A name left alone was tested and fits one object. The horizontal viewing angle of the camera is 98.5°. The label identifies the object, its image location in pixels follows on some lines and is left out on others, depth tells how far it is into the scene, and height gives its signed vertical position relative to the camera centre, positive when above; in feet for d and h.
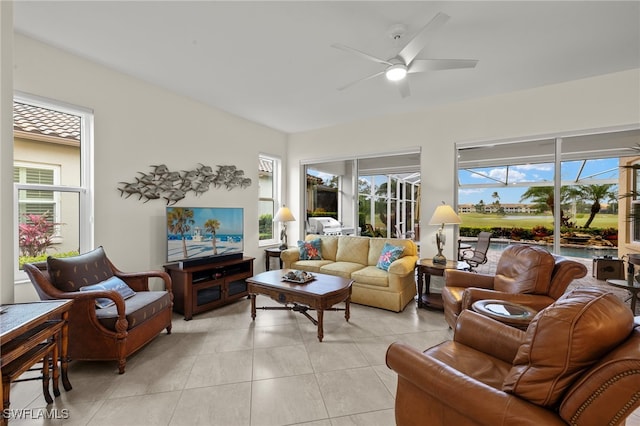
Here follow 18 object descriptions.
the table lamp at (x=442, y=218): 11.96 -0.29
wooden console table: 10.87 -3.11
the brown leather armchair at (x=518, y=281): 8.14 -2.31
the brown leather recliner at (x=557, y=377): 2.95 -2.02
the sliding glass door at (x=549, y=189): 10.83 +0.99
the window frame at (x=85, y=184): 9.79 +0.98
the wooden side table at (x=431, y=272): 11.63 -2.57
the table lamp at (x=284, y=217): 16.24 -0.34
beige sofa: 11.67 -2.70
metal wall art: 11.26 +1.35
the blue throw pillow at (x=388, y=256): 12.78 -2.09
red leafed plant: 8.66 -0.75
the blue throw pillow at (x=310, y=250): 15.06 -2.13
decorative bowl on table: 10.39 -2.54
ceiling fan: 7.09 +4.29
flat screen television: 11.46 -0.95
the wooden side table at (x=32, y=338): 4.86 -2.50
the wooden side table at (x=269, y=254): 16.23 -2.56
